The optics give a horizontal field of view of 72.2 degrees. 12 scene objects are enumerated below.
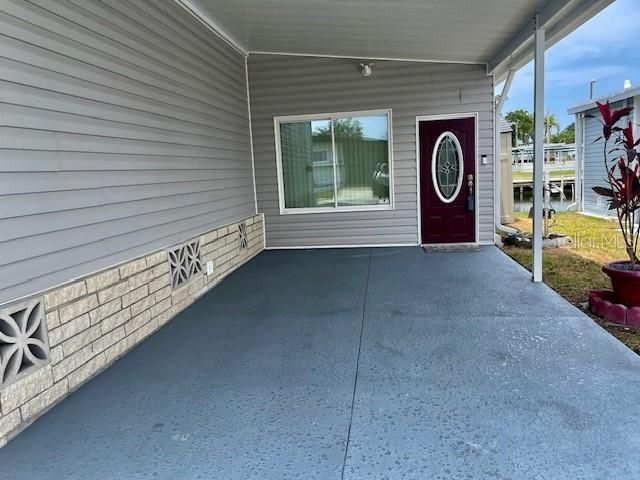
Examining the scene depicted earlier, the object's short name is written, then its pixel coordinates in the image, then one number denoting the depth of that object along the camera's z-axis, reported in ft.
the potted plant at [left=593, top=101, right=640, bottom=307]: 11.85
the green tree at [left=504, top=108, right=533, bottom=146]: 122.74
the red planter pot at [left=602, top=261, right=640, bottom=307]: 11.72
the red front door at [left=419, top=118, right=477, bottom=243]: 22.54
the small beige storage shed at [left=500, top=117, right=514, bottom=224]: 30.19
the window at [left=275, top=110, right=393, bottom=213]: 23.13
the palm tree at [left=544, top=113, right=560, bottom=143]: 118.23
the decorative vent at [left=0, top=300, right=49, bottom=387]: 7.50
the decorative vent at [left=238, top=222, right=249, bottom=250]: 20.45
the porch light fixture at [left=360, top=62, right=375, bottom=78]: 21.79
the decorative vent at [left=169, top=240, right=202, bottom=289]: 13.71
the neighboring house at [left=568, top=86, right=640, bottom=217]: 32.94
